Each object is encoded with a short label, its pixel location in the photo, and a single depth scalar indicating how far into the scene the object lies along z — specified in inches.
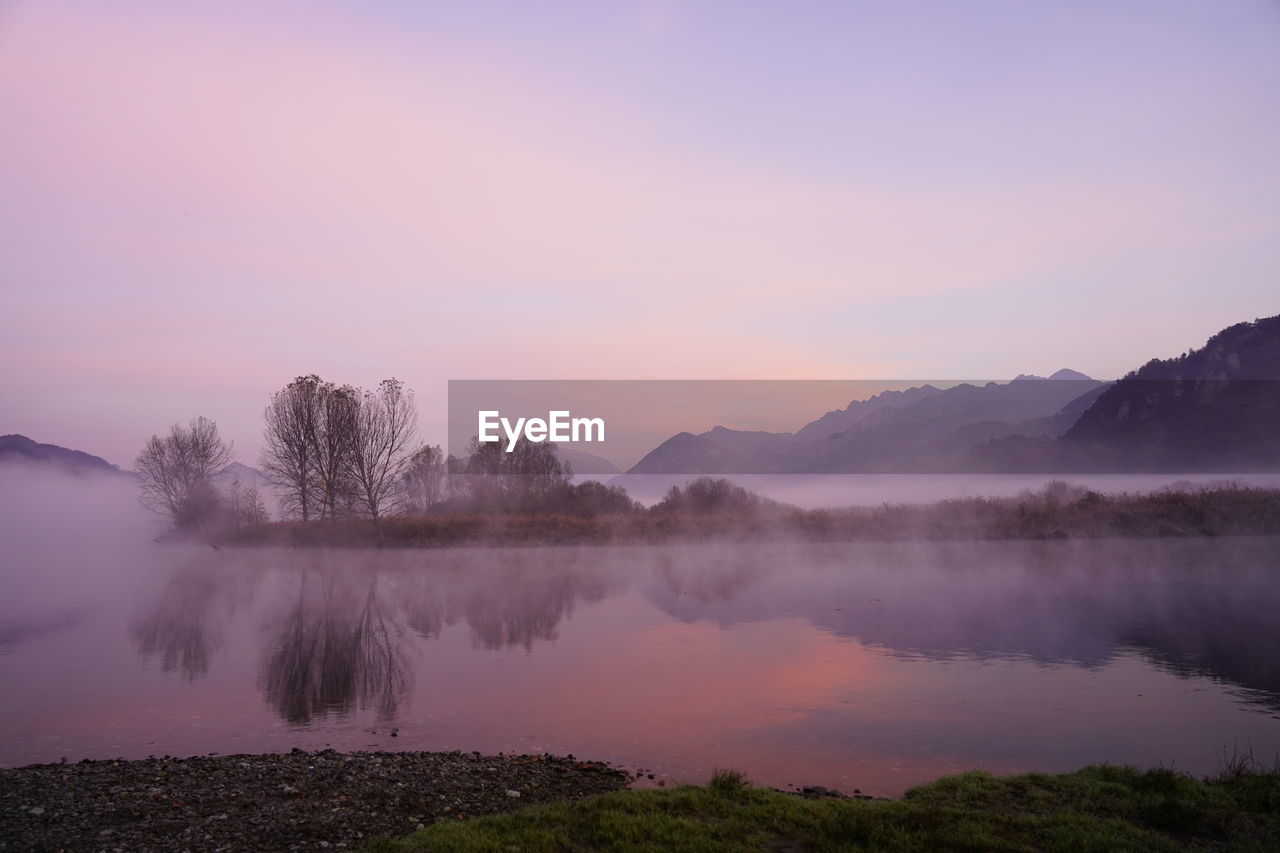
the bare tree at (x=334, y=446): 2048.5
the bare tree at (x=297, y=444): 2085.4
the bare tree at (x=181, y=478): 2428.6
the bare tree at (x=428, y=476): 2935.5
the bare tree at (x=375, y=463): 2027.6
